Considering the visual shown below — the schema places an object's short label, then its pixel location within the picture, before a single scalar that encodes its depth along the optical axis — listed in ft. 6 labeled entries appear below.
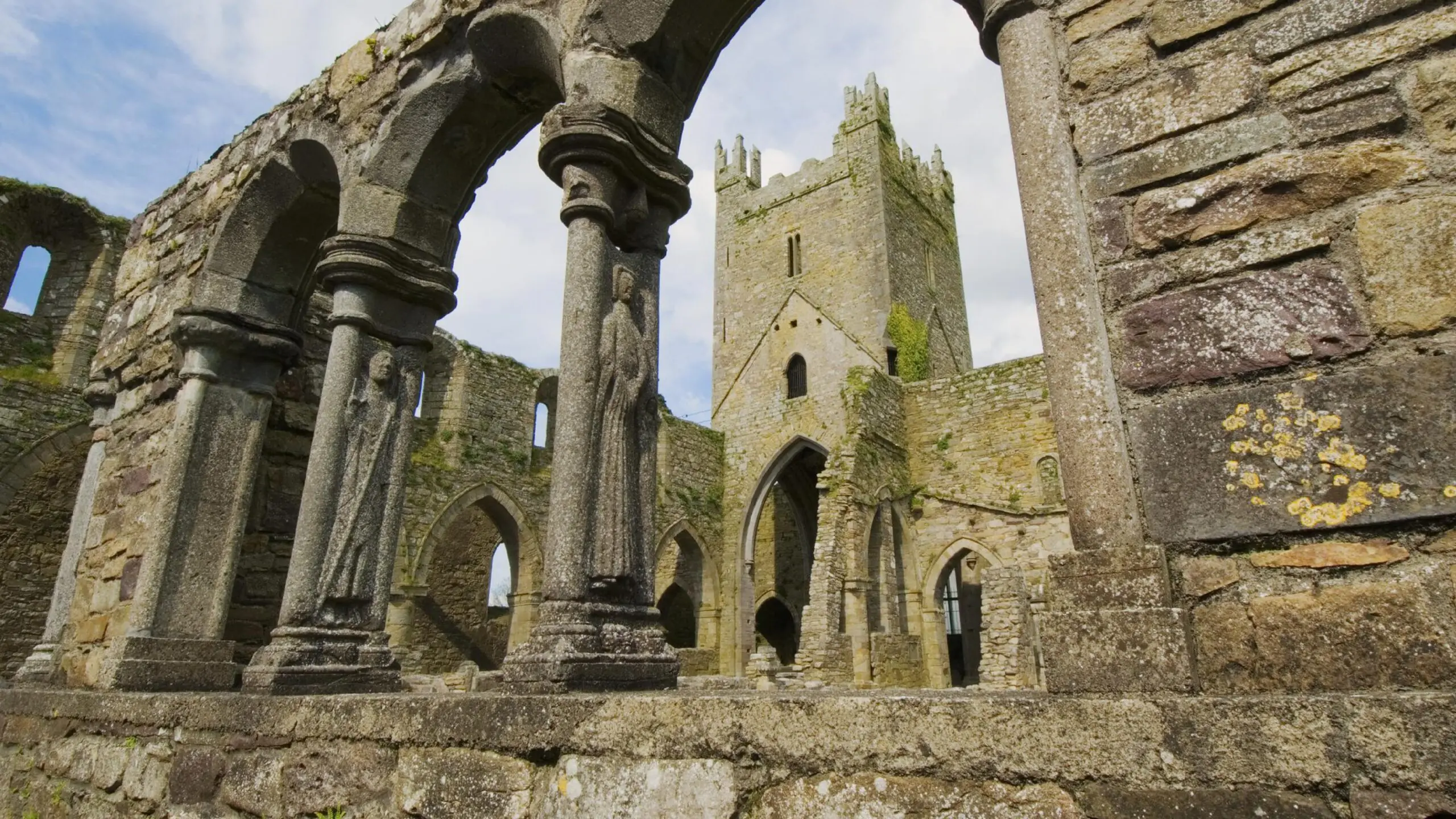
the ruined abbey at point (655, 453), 5.33
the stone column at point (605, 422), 9.68
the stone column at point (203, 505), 15.19
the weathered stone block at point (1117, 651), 5.55
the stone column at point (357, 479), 12.91
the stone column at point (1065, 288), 6.28
